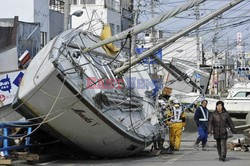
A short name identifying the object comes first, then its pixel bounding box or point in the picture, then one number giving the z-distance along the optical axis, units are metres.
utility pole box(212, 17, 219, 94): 58.15
